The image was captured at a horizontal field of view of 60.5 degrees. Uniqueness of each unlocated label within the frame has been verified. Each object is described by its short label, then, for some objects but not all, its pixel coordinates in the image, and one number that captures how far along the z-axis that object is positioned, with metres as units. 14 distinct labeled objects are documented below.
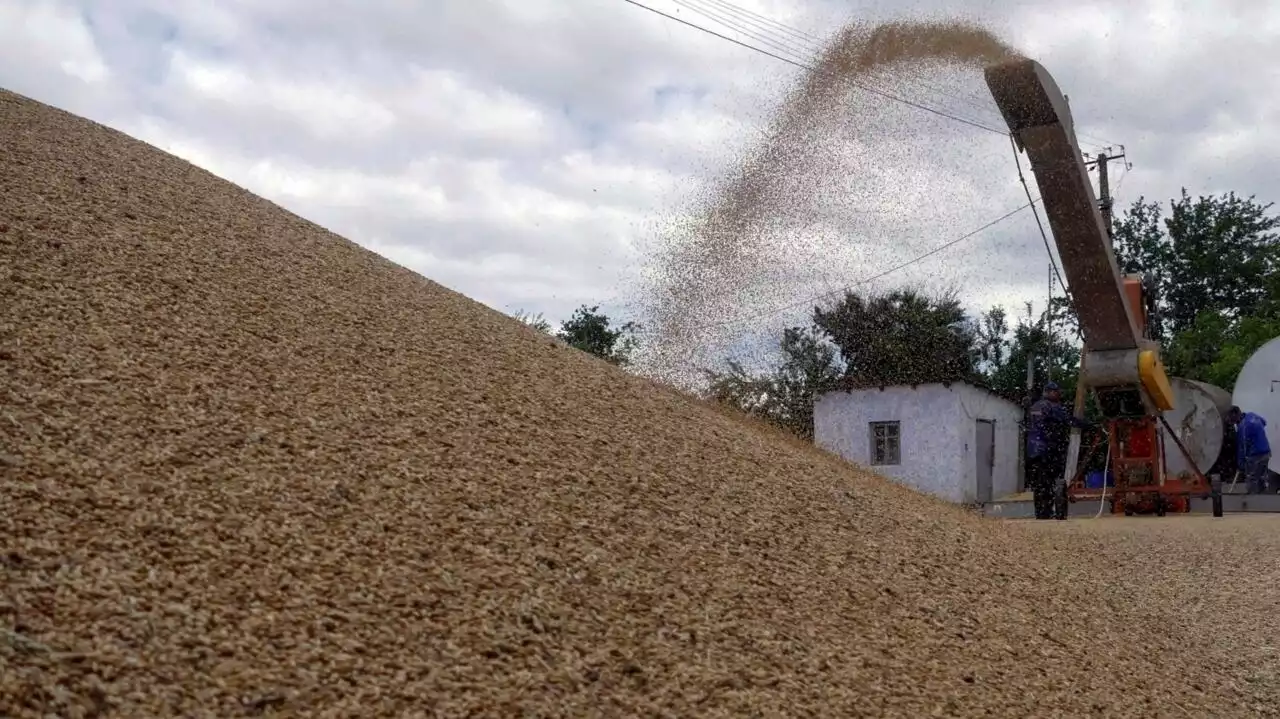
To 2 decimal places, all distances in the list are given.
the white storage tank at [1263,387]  12.86
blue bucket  13.13
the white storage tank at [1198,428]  12.27
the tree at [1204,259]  30.00
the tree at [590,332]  20.62
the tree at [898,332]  21.92
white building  17.53
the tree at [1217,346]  22.05
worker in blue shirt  11.30
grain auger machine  7.77
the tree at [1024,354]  26.45
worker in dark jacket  9.55
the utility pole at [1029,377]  20.82
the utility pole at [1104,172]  20.33
